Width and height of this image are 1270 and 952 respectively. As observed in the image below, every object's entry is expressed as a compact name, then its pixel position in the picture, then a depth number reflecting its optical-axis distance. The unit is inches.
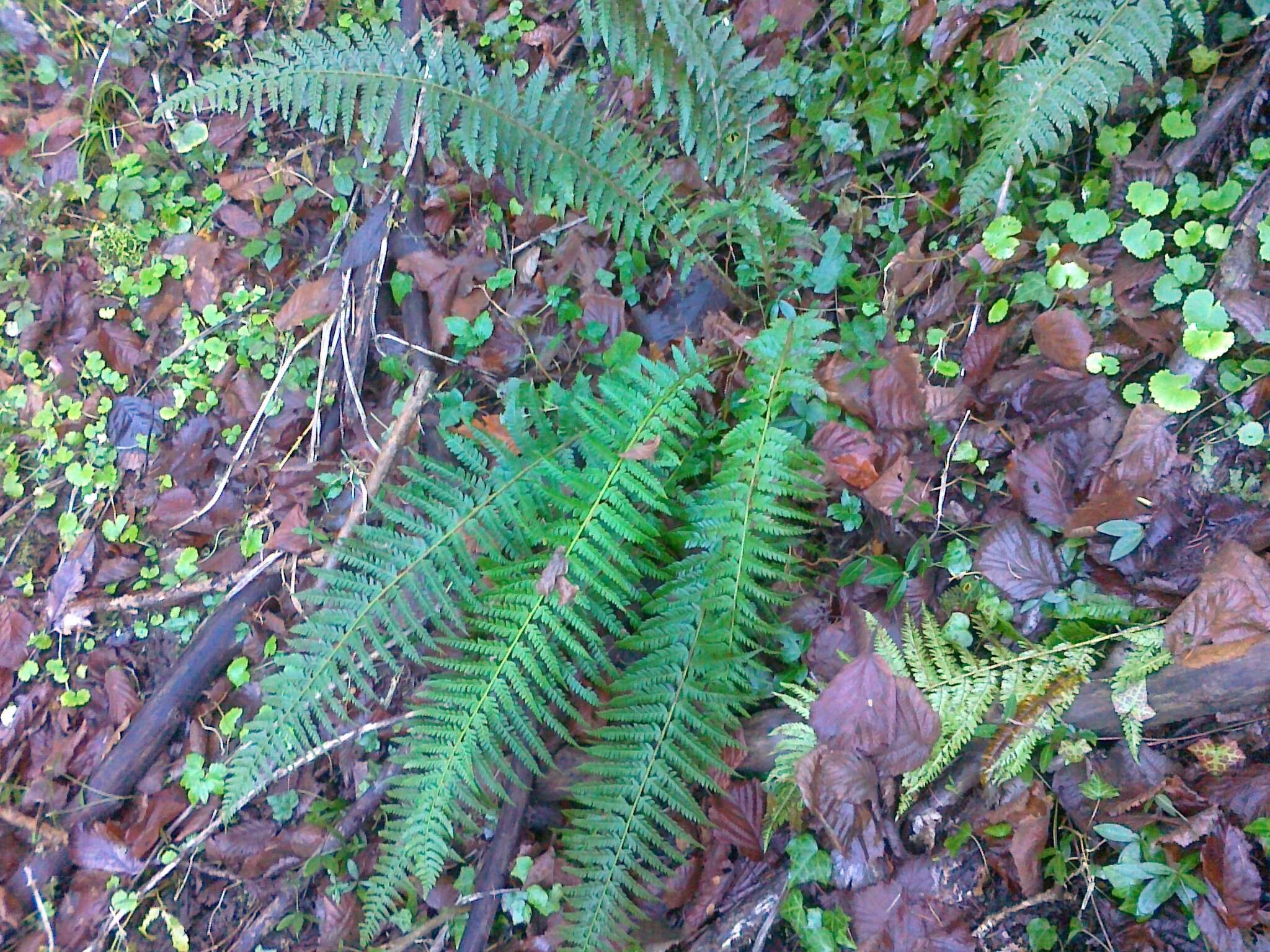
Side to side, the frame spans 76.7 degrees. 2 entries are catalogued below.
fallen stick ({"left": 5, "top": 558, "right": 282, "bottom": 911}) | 120.1
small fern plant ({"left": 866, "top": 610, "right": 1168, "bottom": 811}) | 78.7
